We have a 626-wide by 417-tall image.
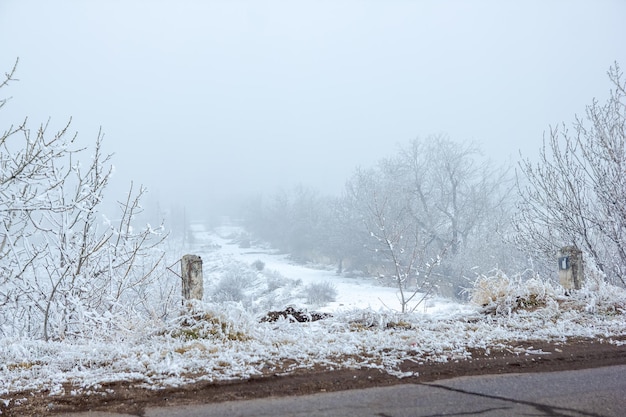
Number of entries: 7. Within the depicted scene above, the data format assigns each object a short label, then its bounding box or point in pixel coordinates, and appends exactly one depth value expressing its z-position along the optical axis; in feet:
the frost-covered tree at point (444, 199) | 146.51
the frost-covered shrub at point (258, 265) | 200.12
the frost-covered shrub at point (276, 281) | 157.89
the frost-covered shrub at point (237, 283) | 139.74
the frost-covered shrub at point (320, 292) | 127.82
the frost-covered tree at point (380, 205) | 143.43
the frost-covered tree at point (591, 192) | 38.86
